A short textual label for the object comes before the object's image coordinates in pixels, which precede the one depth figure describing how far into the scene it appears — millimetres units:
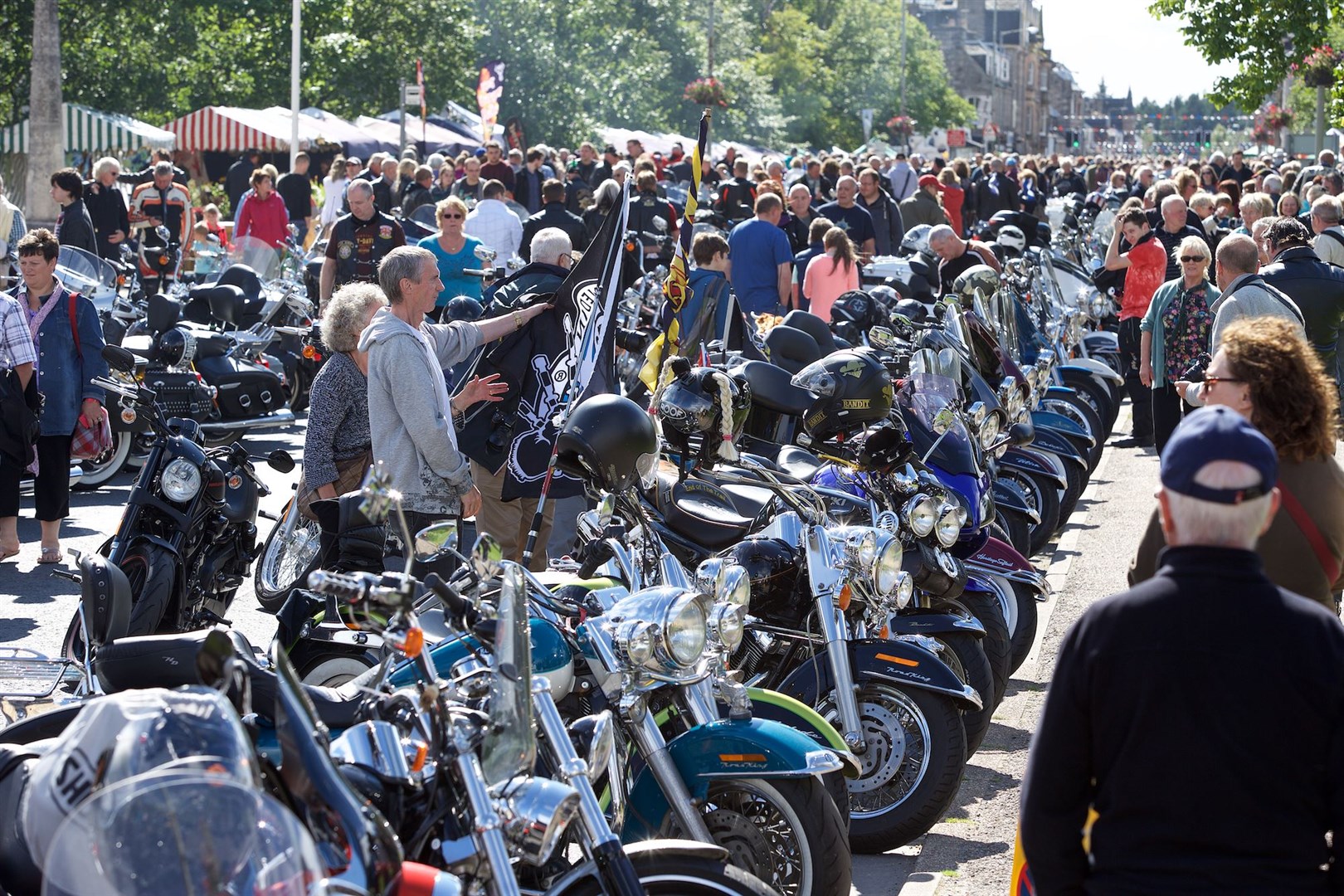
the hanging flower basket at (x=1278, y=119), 54144
